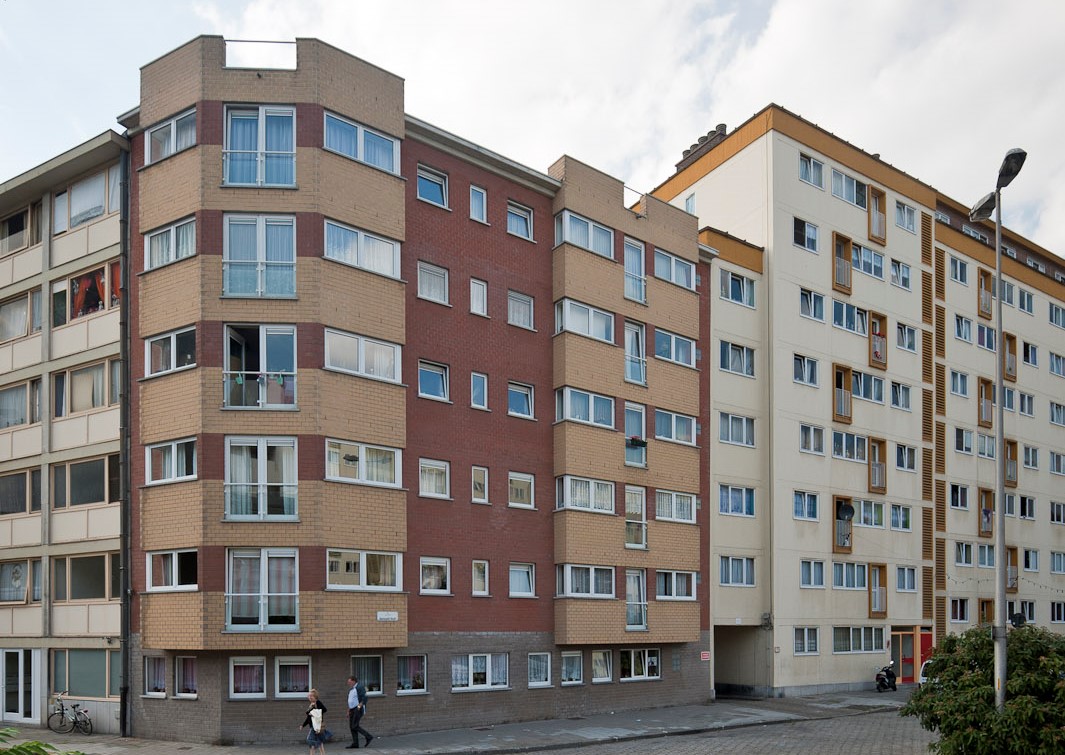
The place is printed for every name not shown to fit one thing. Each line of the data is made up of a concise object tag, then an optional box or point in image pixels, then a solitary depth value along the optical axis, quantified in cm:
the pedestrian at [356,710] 2470
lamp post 1891
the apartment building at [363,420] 2533
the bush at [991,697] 1814
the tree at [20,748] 489
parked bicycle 2709
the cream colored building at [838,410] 3897
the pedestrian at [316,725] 2203
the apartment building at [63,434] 2798
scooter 4088
